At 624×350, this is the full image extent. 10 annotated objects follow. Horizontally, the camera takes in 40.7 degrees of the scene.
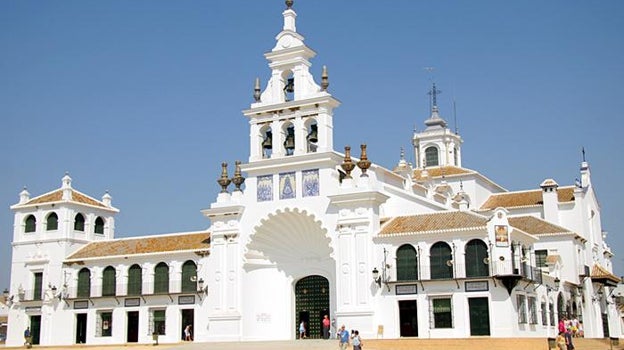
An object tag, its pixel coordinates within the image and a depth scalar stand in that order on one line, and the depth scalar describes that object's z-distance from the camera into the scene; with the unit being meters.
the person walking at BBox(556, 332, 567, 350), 34.28
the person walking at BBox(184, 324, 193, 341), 47.56
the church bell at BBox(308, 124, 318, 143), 44.19
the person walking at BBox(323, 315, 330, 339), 41.97
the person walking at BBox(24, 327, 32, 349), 50.70
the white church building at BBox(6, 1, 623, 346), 40.53
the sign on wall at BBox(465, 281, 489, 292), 39.50
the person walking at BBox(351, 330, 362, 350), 31.98
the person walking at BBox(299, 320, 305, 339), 43.77
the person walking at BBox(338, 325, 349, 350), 34.75
